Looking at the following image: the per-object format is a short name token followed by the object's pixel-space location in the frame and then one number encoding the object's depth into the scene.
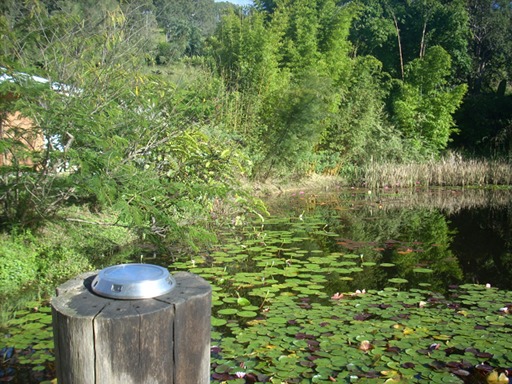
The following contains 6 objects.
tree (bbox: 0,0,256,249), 3.81
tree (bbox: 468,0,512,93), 17.64
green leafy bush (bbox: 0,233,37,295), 3.92
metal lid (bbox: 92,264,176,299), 1.14
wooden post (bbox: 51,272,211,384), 1.07
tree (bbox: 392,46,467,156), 15.04
